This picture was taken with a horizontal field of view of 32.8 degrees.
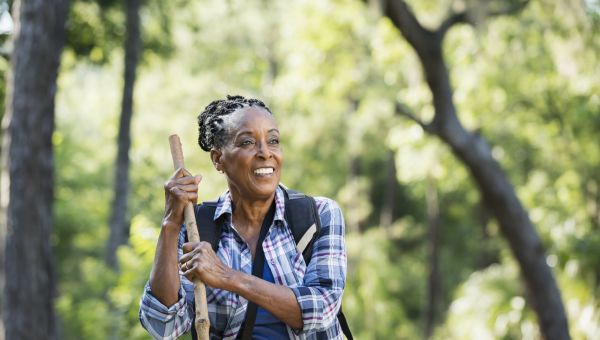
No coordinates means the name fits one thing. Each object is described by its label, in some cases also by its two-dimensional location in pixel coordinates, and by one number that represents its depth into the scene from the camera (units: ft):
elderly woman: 10.50
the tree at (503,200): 38.06
